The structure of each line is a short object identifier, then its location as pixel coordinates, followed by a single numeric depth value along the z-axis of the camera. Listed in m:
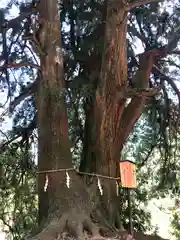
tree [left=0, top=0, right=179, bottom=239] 4.62
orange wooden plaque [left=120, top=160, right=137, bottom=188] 4.45
